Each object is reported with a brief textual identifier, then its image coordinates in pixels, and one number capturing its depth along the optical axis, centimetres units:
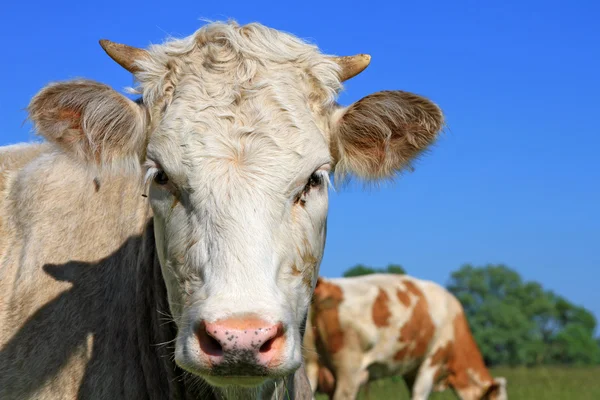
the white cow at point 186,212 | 317
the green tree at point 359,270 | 6855
